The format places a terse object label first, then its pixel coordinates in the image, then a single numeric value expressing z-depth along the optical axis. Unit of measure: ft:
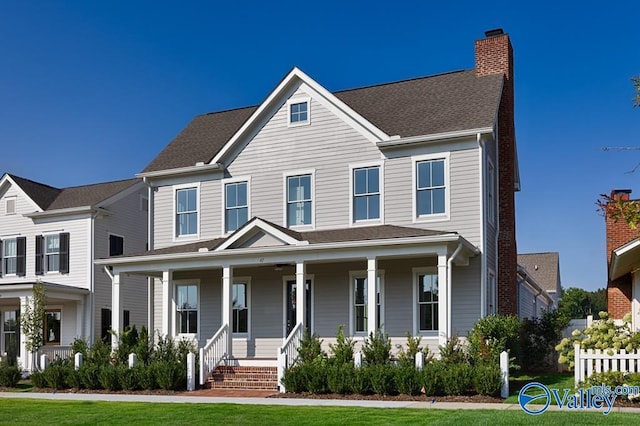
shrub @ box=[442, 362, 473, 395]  51.85
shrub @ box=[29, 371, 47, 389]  68.44
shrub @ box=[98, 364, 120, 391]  64.23
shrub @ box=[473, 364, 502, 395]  50.93
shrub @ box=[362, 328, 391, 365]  57.36
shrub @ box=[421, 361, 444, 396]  52.44
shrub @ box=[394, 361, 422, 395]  53.21
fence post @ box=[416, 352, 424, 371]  54.75
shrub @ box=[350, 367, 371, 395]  54.70
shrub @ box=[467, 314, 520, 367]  56.13
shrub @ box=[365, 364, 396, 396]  54.03
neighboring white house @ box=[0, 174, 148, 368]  97.04
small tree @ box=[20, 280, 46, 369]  82.41
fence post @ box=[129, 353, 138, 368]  65.46
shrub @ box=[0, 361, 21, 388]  72.07
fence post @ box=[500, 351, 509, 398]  51.65
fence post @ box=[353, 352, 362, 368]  56.13
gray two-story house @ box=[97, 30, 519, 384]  65.41
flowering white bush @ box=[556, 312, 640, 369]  46.32
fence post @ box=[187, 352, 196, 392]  62.85
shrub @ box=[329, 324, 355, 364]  58.32
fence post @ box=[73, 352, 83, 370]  67.79
